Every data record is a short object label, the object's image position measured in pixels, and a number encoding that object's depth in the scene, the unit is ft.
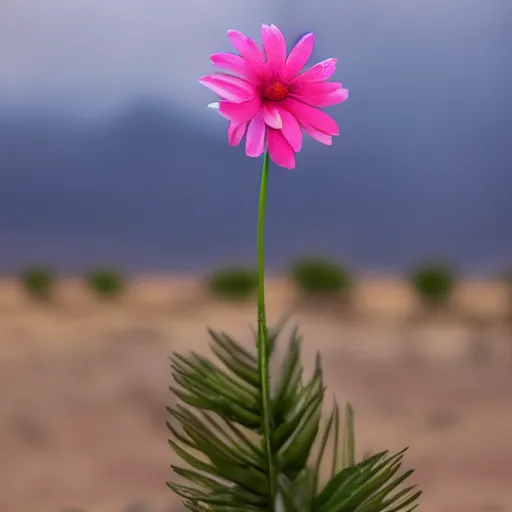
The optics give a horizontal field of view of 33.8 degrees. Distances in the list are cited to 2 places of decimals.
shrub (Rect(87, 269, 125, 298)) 22.35
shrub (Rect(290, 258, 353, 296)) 19.90
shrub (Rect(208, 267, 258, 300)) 20.10
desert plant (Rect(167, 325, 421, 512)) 2.13
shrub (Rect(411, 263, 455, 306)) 19.92
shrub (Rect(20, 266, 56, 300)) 23.17
